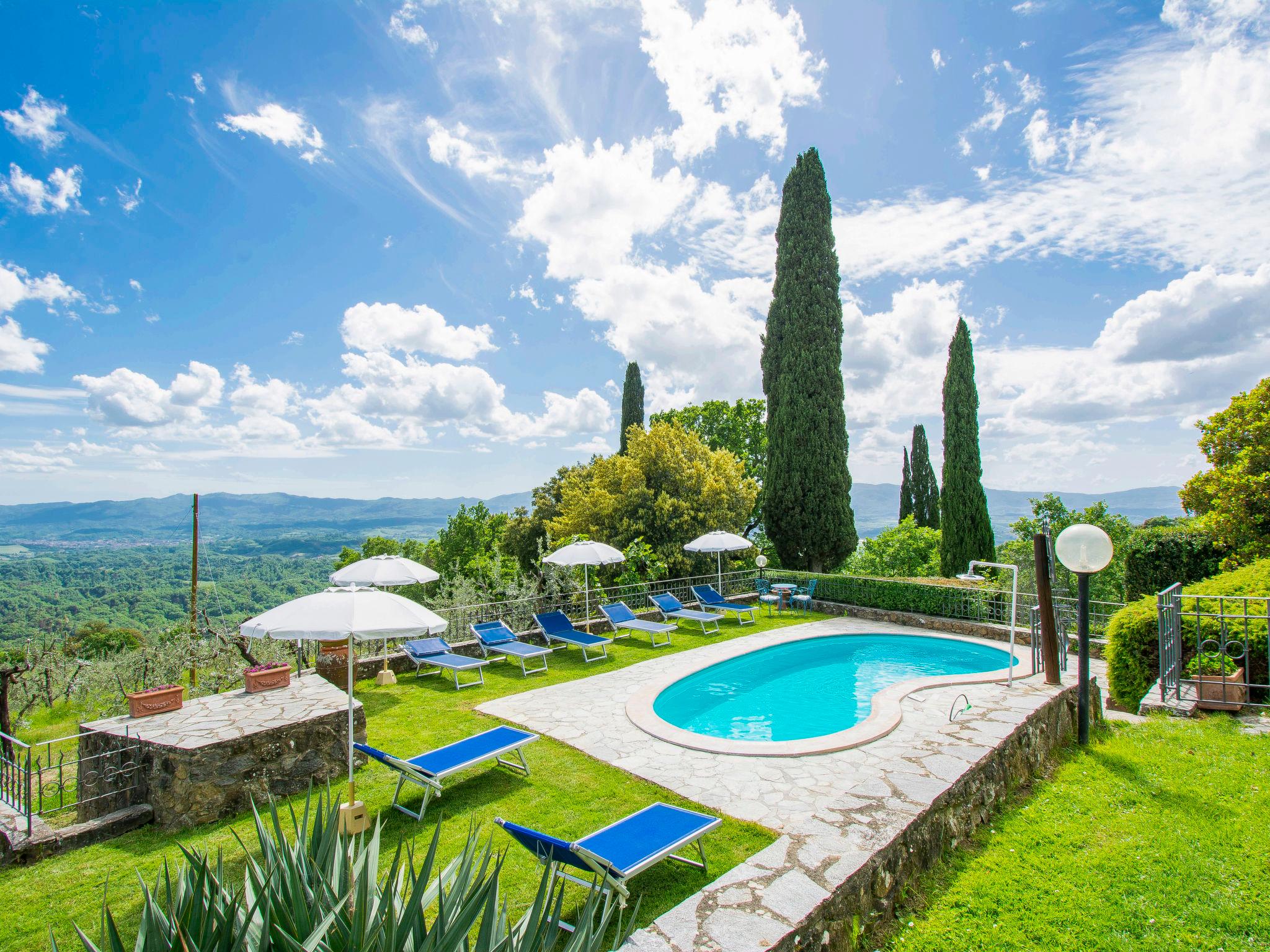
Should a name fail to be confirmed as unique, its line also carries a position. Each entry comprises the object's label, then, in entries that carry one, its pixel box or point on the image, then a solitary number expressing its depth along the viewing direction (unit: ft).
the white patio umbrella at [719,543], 48.39
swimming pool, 28.68
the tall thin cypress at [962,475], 72.08
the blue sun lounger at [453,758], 17.58
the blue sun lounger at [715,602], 49.55
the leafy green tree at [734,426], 96.99
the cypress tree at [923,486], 115.44
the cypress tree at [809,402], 66.74
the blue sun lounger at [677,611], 44.78
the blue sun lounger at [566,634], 37.47
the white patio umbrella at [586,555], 39.27
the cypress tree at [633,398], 102.47
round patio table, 53.21
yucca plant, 6.79
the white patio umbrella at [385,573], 27.91
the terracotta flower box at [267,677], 22.89
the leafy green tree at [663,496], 60.29
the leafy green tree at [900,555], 75.00
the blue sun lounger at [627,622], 40.55
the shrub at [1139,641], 25.11
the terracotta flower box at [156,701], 19.93
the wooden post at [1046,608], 22.38
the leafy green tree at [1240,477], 37.42
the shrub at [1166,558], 40.22
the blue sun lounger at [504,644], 33.91
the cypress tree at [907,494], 120.67
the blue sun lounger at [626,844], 11.64
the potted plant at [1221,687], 21.26
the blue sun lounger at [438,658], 31.58
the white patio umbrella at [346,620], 15.43
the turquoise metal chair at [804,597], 52.39
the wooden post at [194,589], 40.34
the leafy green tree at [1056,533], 52.44
